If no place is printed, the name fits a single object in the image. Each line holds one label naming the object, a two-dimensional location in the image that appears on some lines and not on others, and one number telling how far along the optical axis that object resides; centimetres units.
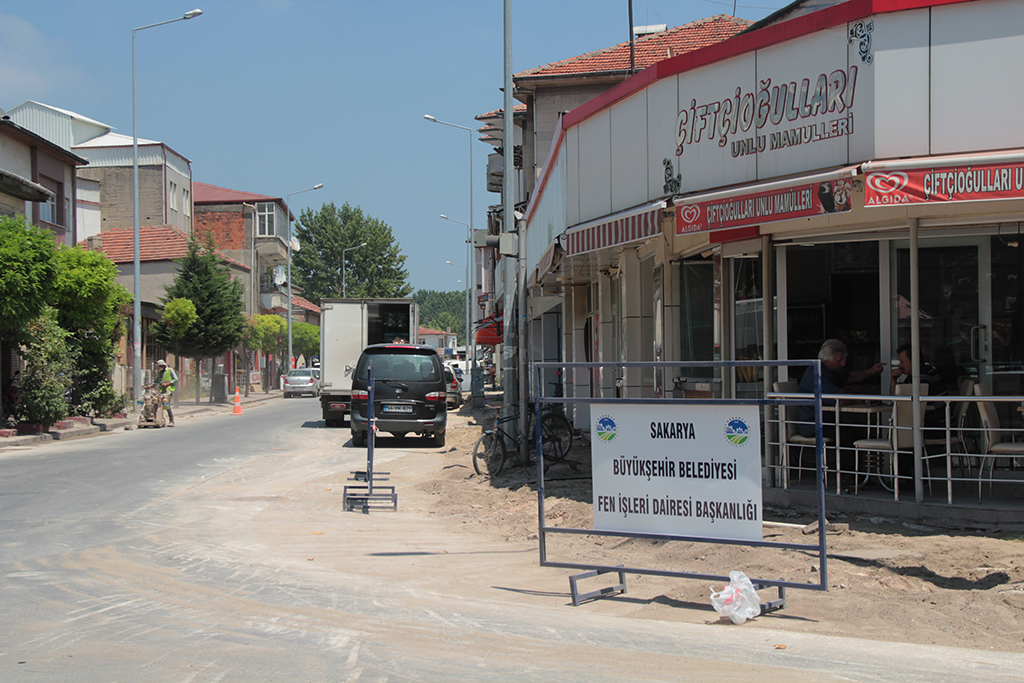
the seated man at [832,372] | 921
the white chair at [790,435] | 905
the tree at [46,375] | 2156
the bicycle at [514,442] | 1241
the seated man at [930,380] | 908
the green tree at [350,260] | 9938
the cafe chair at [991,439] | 814
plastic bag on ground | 603
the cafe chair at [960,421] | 894
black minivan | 1847
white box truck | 2456
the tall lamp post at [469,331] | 6511
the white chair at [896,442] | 845
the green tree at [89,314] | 2330
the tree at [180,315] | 3591
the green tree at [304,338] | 6431
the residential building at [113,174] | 5119
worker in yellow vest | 2462
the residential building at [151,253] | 4466
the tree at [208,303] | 3825
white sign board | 624
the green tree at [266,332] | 5238
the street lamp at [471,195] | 4080
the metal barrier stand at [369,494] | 1107
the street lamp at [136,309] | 2894
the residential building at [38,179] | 2789
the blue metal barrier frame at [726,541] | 598
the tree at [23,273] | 1966
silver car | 5069
